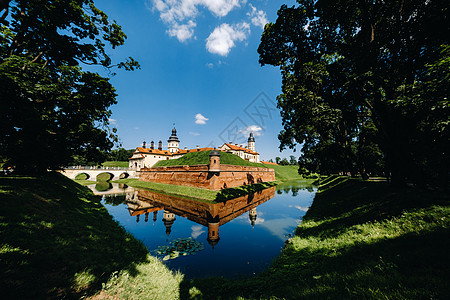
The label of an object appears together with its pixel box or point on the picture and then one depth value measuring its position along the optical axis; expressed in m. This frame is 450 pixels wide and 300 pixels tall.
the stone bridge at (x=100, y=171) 35.69
